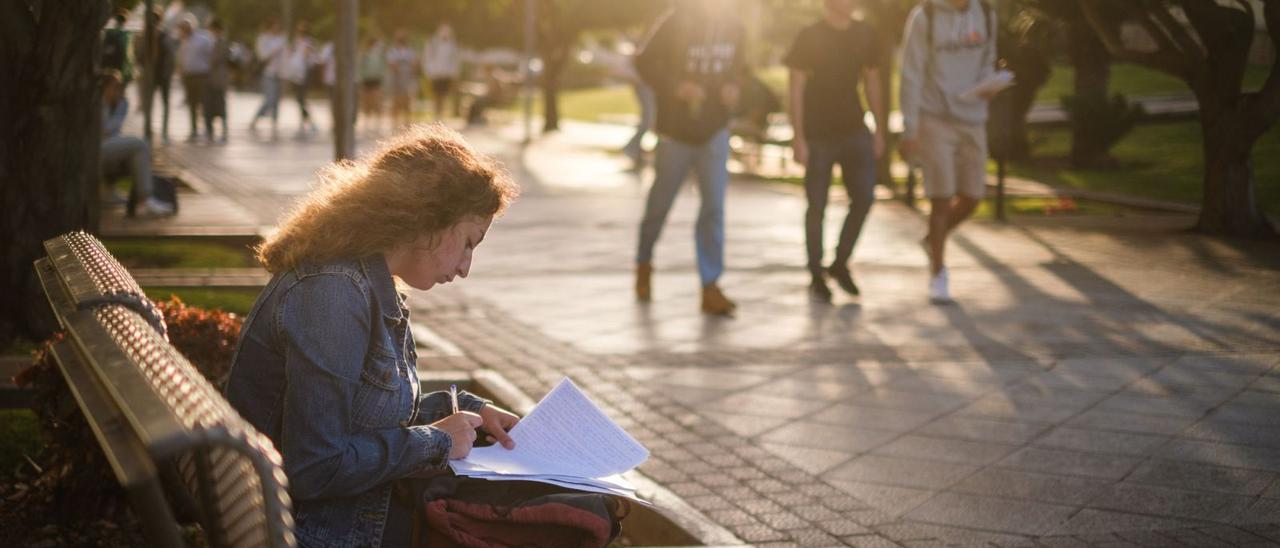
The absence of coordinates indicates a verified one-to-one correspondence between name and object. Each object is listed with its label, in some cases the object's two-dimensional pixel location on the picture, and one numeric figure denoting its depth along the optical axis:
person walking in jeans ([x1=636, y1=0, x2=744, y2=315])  9.34
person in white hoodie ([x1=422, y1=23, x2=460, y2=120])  32.38
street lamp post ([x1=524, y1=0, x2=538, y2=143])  27.14
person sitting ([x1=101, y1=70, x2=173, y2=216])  13.34
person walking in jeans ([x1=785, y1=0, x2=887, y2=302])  9.55
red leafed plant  5.01
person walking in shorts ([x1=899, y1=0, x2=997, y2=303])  9.59
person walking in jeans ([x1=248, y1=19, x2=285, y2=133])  28.09
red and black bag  3.24
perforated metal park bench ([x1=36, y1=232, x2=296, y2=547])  2.14
